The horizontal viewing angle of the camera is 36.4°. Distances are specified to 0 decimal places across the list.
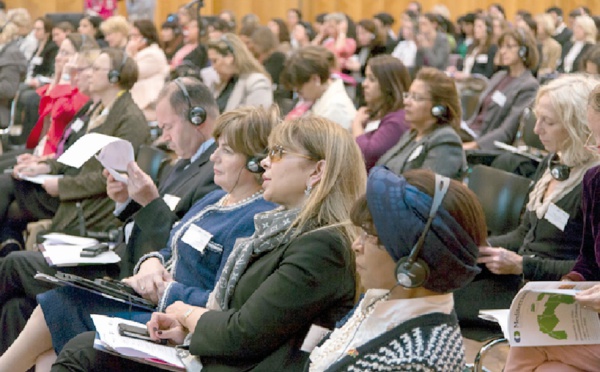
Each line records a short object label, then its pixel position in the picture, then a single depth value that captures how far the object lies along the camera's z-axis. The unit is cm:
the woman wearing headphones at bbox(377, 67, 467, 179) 399
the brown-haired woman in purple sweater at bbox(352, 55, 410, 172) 471
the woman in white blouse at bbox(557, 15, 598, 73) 973
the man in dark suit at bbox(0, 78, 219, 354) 323
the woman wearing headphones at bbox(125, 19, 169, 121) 720
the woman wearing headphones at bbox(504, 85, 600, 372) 212
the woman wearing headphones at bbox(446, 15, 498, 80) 997
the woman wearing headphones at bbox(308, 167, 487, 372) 165
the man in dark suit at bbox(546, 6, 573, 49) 1280
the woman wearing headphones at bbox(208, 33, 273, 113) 615
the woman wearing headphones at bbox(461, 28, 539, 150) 558
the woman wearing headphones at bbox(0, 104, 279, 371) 273
